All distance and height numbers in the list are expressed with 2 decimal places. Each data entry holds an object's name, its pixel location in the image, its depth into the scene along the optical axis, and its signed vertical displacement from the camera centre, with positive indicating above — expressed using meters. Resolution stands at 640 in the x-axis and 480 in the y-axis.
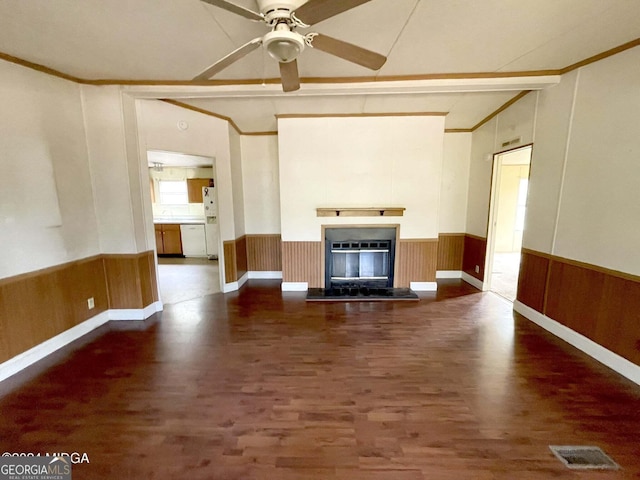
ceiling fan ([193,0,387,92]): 1.41 +1.01
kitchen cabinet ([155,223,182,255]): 6.85 -0.93
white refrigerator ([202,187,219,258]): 6.33 -0.46
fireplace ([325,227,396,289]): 4.25 -0.86
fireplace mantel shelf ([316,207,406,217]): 4.10 -0.14
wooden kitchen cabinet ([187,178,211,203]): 7.17 +0.42
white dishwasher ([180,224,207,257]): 6.80 -0.94
